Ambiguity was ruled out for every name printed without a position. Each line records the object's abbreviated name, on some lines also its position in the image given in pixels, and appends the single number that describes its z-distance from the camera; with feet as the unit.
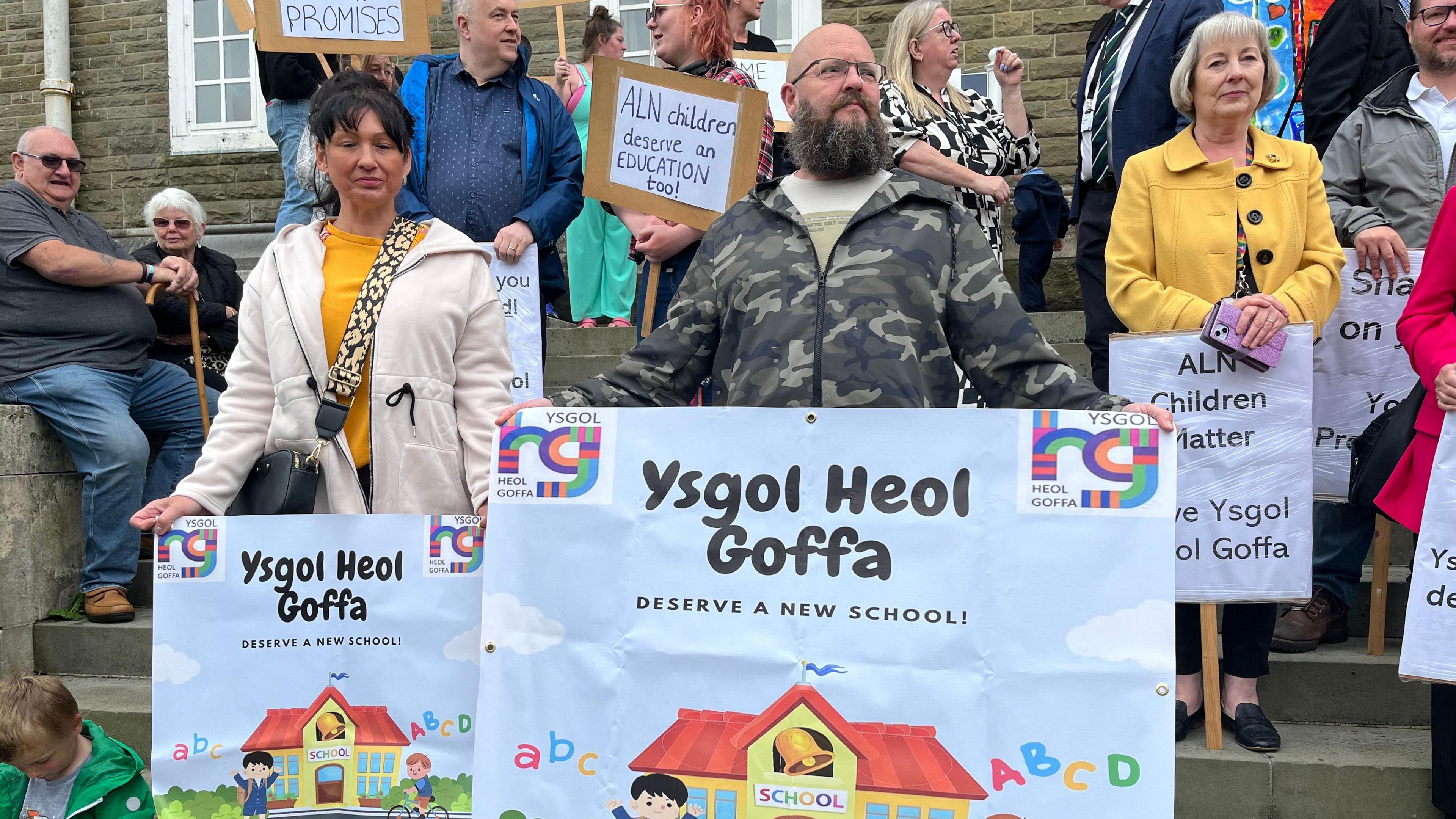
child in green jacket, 10.89
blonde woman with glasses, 15.48
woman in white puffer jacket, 9.88
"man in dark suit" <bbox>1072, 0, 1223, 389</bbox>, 15.16
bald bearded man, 8.89
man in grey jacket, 13.98
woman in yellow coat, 12.51
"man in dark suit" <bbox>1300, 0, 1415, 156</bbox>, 17.08
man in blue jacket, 15.93
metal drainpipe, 38.04
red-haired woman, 15.64
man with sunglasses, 16.99
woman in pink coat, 11.10
